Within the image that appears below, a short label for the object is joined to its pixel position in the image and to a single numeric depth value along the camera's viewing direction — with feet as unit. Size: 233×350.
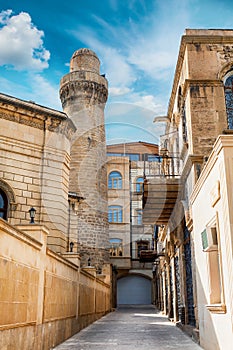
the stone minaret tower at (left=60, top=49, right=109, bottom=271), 85.81
